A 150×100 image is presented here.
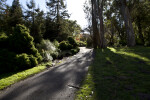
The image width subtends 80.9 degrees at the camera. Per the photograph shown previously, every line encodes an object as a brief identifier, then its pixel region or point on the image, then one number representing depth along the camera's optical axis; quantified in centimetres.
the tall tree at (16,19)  1329
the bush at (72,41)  1418
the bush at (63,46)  1185
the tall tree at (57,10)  1982
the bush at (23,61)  504
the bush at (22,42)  587
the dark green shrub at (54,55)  888
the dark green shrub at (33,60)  584
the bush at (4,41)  570
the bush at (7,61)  470
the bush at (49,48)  888
